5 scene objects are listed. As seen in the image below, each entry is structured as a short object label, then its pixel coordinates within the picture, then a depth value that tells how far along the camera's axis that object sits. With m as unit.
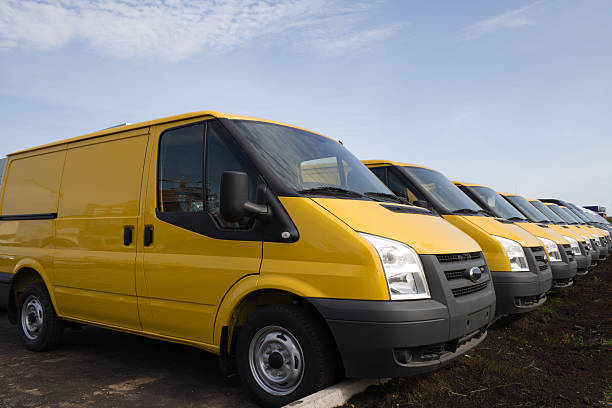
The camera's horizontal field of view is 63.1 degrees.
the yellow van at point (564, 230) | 9.60
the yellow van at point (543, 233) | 7.41
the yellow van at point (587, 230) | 12.46
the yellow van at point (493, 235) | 5.57
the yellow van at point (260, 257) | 3.23
